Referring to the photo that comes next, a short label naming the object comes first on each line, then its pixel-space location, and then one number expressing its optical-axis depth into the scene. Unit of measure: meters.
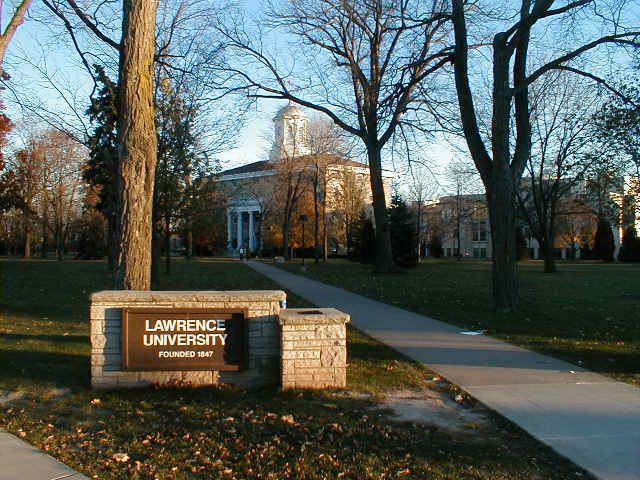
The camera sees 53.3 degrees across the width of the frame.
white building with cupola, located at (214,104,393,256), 50.59
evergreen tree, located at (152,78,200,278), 20.11
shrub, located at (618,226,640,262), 67.38
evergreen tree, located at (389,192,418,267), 41.16
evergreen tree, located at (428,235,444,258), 85.00
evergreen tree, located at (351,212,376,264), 49.25
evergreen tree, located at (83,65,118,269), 12.12
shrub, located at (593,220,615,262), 71.44
